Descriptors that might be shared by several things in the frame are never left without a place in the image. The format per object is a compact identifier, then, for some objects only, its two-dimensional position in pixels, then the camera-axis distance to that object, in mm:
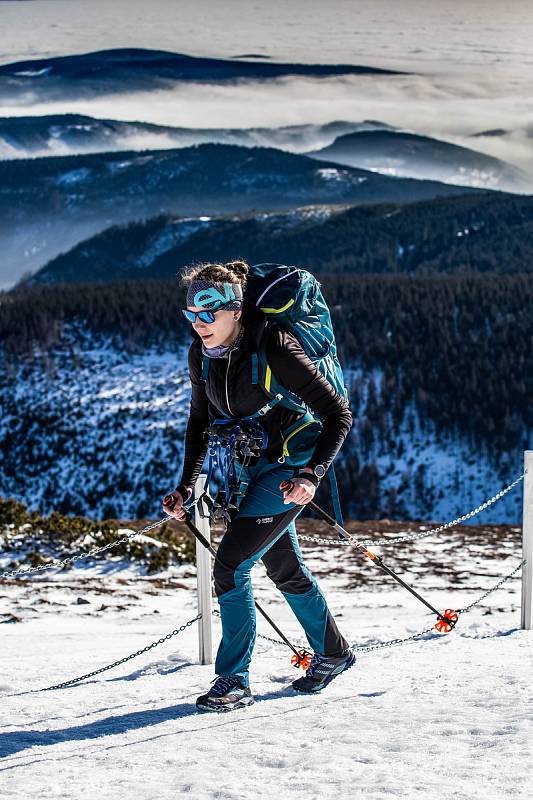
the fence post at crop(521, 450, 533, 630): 8680
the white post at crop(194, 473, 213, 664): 7391
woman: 5699
